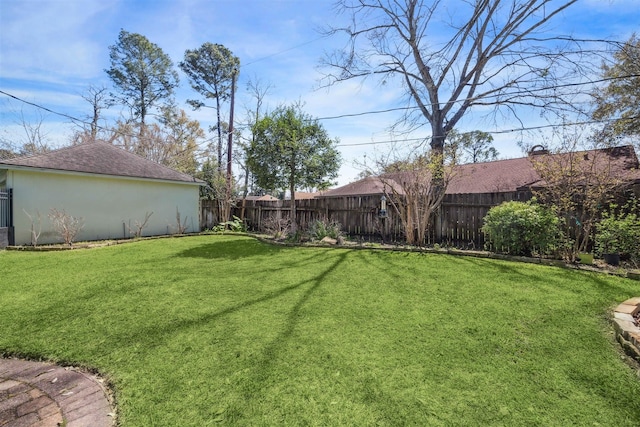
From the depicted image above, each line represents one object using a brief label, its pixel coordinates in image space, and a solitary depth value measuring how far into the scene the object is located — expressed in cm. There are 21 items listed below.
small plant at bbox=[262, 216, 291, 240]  984
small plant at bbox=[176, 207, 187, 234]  1215
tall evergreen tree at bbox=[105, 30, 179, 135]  2053
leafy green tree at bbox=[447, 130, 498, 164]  1303
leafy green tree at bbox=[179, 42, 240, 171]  2223
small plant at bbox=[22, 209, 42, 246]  904
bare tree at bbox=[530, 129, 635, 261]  579
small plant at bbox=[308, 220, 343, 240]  915
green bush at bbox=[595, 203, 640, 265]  547
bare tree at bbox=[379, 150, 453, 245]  779
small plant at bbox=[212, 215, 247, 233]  1338
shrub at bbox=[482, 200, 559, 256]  593
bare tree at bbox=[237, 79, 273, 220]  1723
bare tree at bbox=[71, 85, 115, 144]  1948
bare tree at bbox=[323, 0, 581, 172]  1066
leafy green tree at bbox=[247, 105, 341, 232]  953
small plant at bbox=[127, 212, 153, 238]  1089
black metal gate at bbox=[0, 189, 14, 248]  834
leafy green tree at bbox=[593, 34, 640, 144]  1089
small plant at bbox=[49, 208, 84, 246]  853
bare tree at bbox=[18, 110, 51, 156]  1795
